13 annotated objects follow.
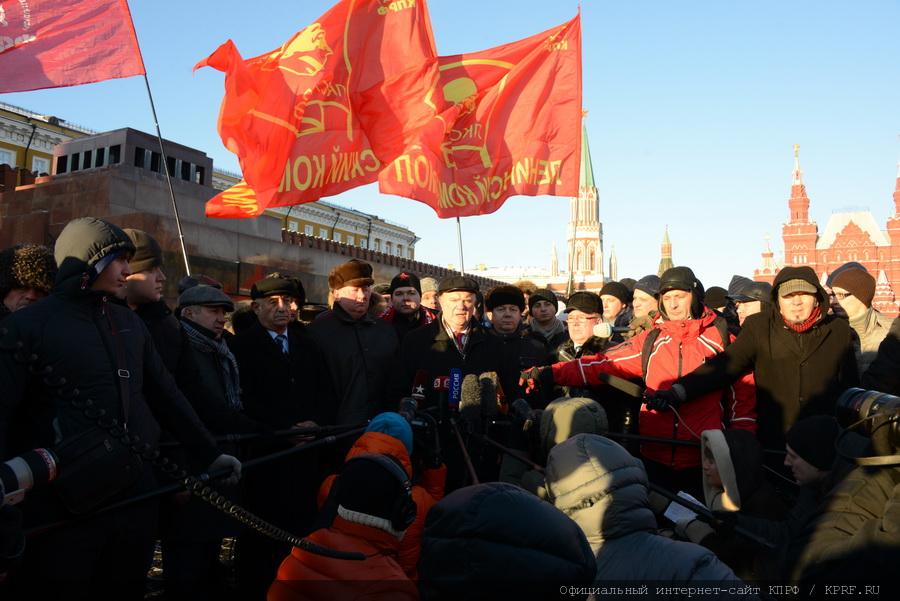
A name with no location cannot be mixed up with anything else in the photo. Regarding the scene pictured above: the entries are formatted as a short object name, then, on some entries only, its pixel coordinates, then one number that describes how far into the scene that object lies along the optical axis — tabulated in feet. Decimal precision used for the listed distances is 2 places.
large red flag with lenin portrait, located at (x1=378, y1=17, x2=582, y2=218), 23.50
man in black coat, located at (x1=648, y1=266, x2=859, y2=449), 13.85
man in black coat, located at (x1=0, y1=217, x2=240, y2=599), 8.92
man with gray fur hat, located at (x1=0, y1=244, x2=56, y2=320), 11.68
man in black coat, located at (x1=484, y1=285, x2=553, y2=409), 17.40
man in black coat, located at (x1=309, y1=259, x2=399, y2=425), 16.43
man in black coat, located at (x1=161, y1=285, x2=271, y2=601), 12.96
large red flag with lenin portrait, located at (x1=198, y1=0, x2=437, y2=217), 21.74
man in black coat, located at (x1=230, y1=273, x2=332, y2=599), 14.55
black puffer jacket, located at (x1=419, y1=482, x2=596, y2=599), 4.71
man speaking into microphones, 15.47
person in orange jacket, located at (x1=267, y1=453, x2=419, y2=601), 7.15
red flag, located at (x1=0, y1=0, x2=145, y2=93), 19.70
